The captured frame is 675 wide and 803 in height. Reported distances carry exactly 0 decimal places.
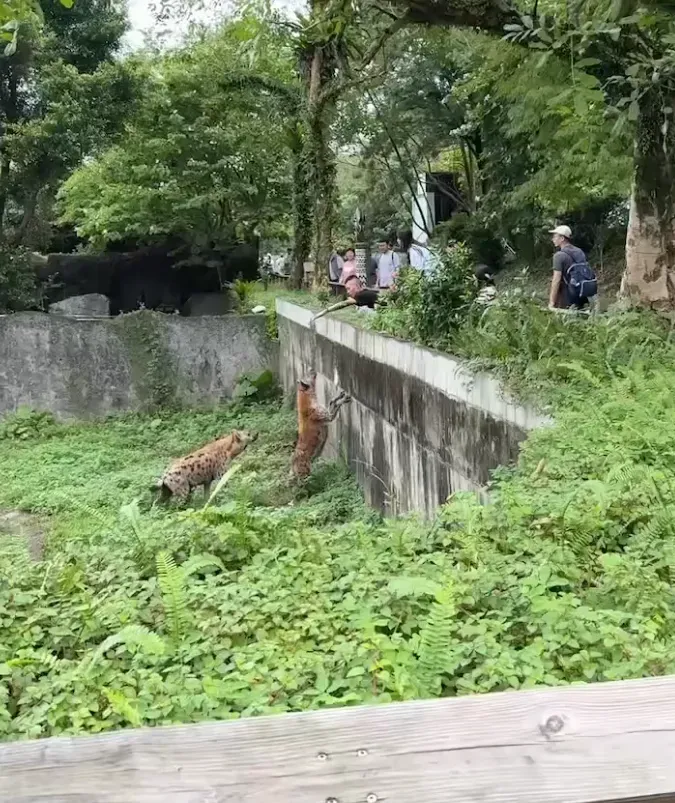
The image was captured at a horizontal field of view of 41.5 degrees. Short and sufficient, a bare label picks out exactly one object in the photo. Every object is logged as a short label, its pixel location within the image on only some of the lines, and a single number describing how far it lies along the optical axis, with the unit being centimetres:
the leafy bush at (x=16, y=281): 1780
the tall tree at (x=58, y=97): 1720
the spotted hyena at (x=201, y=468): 952
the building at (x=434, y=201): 2402
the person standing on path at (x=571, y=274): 874
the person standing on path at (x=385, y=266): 1480
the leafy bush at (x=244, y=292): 1730
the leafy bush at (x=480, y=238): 1980
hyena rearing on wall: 970
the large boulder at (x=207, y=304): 2192
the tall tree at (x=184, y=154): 1875
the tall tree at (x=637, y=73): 609
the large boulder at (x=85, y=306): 2025
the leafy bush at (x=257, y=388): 1459
